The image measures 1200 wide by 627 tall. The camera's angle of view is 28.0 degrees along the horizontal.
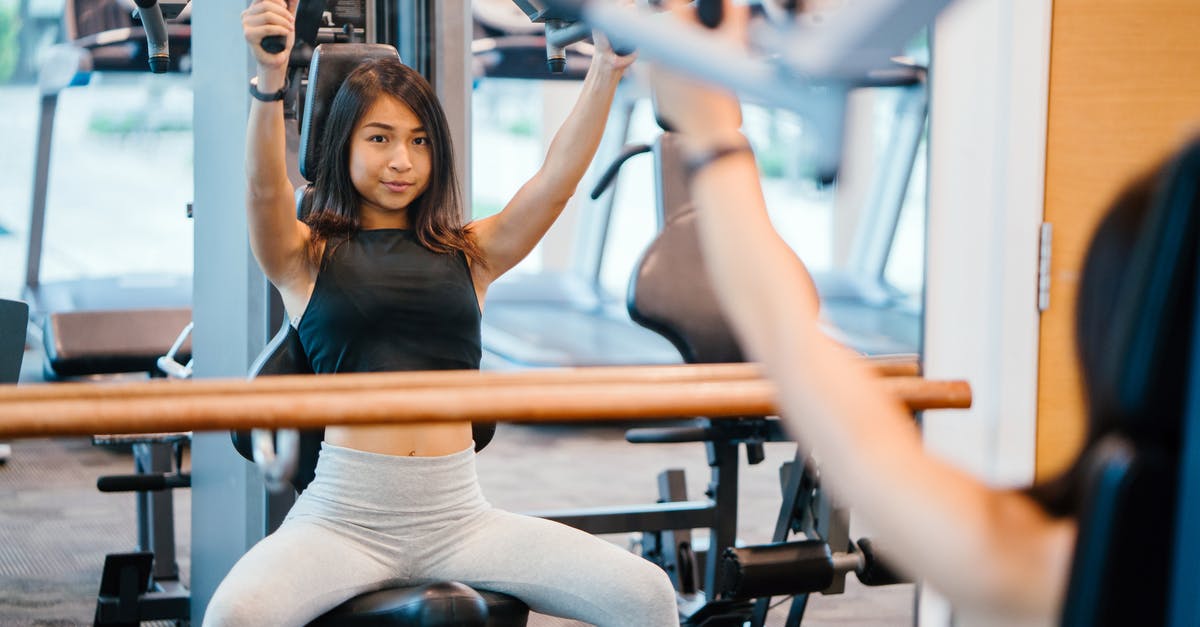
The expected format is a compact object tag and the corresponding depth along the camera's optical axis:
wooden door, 4.21
